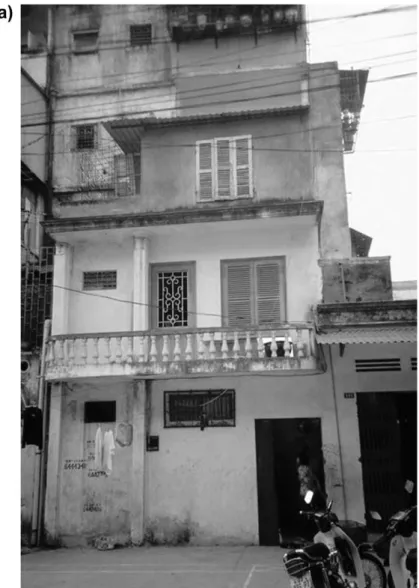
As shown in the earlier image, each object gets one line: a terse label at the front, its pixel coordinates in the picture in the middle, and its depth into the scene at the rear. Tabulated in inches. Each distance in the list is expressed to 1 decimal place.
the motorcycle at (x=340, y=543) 200.8
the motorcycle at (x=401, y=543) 204.8
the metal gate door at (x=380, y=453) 363.9
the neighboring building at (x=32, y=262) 387.2
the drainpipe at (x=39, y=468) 377.1
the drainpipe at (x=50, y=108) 530.3
